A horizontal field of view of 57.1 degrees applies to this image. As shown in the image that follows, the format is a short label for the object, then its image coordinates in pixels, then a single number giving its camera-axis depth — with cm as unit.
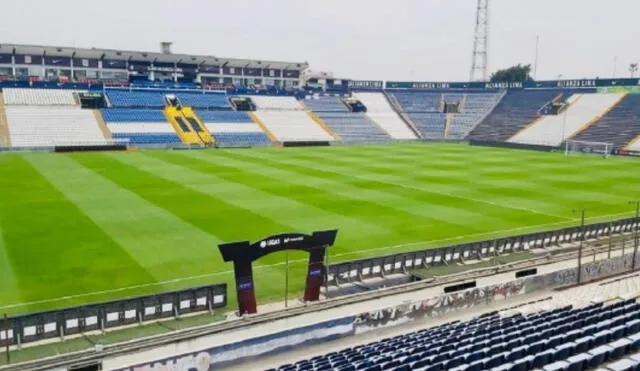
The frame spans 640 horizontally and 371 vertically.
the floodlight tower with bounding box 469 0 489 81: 11119
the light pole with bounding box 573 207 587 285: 2220
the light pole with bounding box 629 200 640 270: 2374
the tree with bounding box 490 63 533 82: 15214
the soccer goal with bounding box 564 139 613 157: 7451
